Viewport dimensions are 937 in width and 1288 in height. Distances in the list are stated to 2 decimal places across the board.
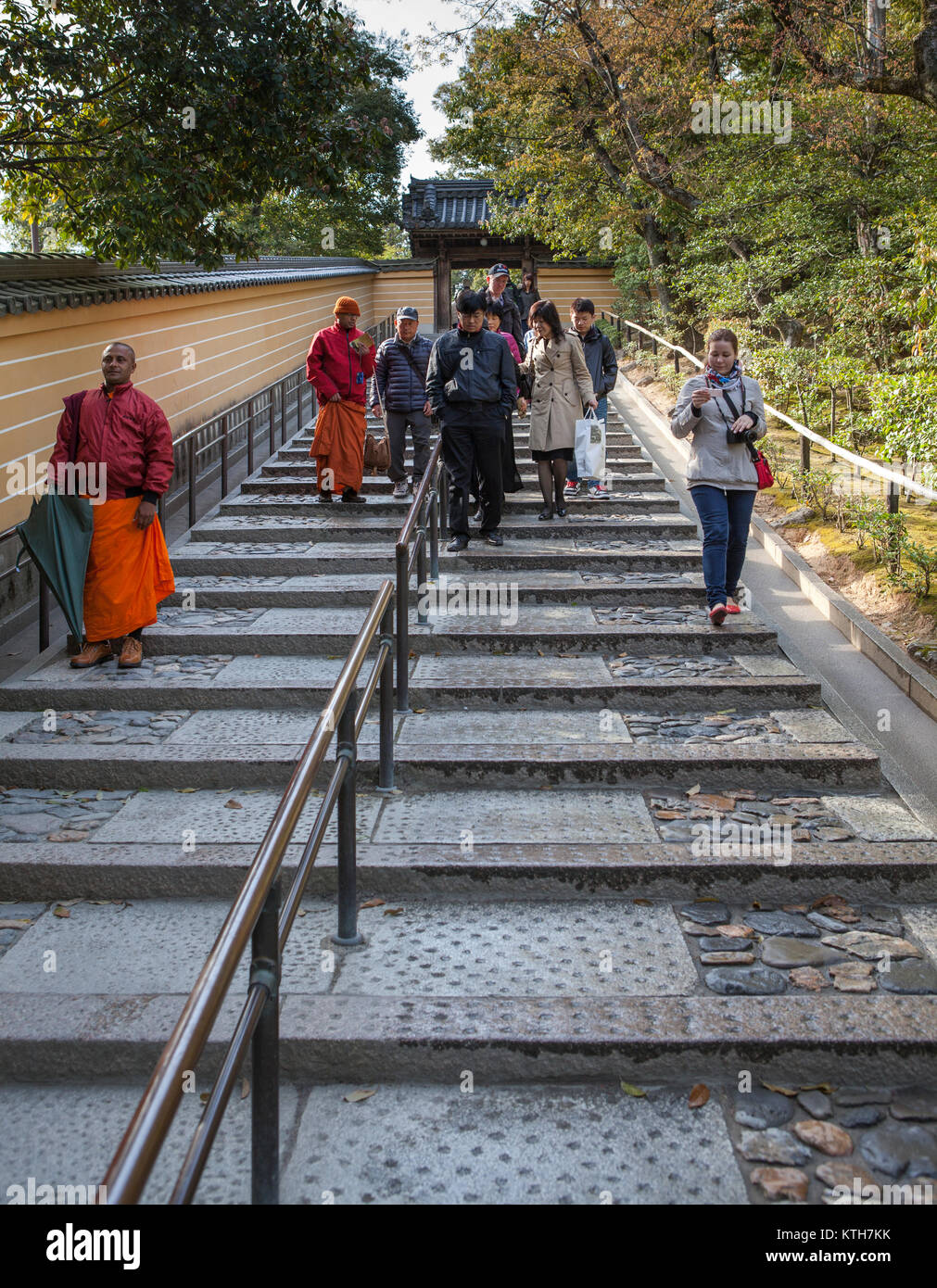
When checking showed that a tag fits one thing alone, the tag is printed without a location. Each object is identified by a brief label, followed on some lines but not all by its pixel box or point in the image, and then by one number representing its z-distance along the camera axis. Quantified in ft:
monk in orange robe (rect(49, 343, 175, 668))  20.13
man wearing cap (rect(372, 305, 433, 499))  30.01
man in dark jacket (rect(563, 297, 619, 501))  29.76
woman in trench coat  27.78
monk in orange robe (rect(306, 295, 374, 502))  29.50
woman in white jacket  20.24
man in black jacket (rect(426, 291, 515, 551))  24.90
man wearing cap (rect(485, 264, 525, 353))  32.81
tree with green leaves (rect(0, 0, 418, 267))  21.85
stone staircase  9.71
